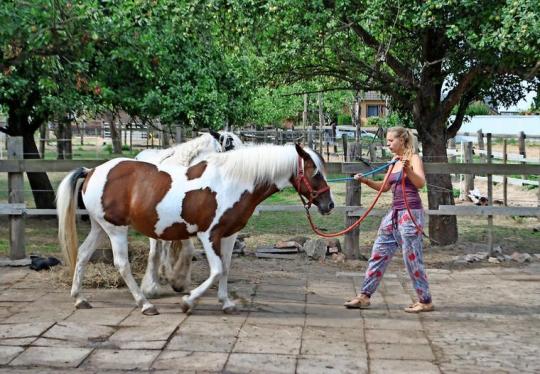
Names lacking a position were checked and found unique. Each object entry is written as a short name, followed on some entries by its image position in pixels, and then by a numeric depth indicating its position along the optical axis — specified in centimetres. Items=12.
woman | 586
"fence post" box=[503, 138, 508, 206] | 1240
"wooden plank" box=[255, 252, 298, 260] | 879
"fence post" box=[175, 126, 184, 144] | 1075
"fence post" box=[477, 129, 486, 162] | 1520
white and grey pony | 659
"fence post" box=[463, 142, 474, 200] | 1511
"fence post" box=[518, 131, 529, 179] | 1480
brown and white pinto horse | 588
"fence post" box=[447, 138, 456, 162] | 1792
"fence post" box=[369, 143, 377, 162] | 1542
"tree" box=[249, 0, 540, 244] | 767
